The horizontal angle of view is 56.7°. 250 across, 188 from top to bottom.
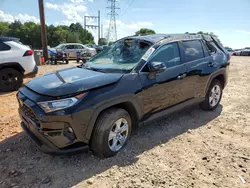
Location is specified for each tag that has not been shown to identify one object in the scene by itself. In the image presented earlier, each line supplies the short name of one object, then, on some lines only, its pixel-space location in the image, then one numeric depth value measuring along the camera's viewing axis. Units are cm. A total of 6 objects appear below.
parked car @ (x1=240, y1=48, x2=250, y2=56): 3399
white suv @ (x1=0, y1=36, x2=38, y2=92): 673
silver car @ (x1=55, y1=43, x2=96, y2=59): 1994
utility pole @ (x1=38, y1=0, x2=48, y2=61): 1555
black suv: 275
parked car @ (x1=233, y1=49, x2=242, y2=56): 3524
